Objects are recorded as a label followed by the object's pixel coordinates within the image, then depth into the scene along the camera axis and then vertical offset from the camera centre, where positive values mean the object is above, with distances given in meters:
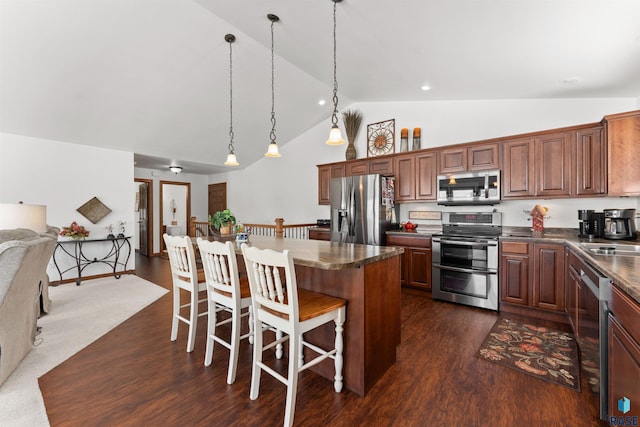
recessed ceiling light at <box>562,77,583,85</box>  2.95 +1.43
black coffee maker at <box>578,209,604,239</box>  2.91 -0.12
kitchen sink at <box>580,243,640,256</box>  2.02 -0.29
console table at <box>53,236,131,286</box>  4.77 -0.73
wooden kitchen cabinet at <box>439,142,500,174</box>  3.78 +0.78
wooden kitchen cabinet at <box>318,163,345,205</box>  5.46 +0.73
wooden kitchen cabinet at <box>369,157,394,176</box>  4.75 +0.82
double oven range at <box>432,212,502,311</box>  3.40 -0.63
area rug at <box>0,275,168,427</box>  1.76 -1.21
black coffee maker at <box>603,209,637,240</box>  2.68 -0.12
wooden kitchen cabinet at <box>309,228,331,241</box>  5.38 -0.41
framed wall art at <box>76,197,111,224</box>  5.02 +0.07
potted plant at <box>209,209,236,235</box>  3.19 -0.08
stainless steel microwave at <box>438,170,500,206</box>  3.73 +0.34
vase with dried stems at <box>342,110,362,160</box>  5.37 +1.64
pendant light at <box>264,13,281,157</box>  3.00 +0.76
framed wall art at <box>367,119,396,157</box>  5.06 +1.40
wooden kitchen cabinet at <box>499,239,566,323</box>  3.02 -0.75
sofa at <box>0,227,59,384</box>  1.89 -0.57
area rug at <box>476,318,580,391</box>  2.07 -1.20
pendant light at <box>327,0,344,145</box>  2.70 +0.76
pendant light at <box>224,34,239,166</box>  3.56 +2.09
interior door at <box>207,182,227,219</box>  8.29 +0.49
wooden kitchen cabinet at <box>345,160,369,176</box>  5.09 +0.85
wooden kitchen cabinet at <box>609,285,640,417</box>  1.12 -0.62
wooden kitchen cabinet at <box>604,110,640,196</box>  2.74 +0.60
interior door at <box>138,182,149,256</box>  7.79 -0.16
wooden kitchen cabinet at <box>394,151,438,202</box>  4.29 +0.57
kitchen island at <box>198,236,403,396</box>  1.86 -0.62
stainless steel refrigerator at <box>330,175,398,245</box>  4.38 +0.08
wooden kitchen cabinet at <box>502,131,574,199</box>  3.30 +0.58
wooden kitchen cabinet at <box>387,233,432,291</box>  3.92 -0.69
